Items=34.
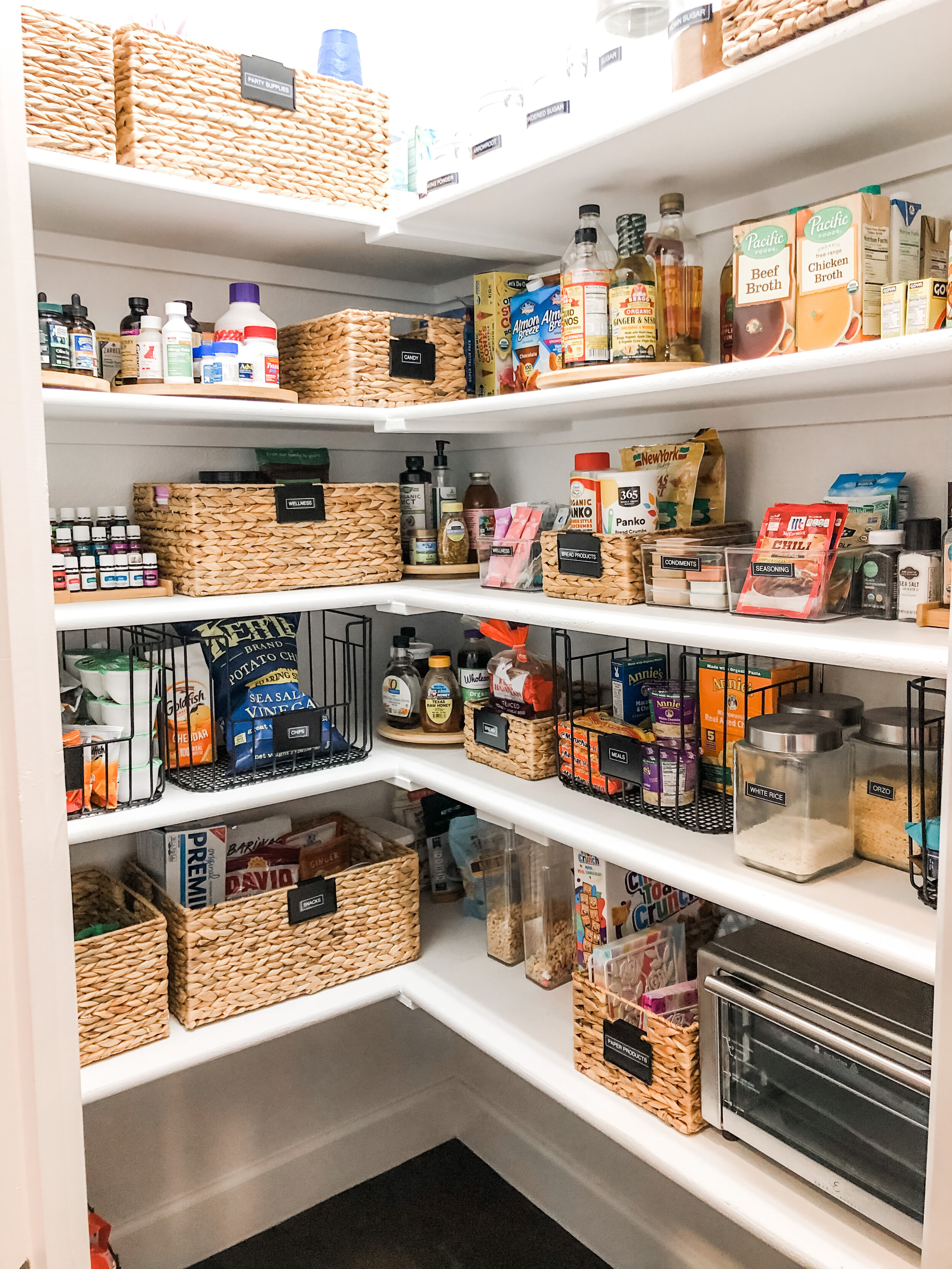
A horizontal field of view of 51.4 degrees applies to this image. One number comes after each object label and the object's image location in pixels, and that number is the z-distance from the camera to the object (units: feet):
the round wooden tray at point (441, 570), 6.88
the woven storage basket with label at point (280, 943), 5.81
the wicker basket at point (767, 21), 3.50
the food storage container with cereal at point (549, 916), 6.22
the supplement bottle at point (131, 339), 5.51
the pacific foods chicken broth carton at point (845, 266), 3.94
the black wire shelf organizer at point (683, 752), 5.10
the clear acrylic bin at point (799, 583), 4.30
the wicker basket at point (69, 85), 4.84
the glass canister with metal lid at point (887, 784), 4.22
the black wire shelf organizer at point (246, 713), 6.18
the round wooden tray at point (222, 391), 5.46
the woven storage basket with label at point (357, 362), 6.18
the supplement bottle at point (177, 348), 5.49
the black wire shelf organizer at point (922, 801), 3.93
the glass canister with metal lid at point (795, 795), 4.24
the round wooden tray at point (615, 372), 4.77
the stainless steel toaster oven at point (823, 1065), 3.90
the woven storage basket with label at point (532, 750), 6.04
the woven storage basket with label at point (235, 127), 5.18
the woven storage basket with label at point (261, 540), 5.87
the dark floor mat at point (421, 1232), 6.96
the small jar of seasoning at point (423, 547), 6.94
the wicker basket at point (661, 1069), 4.65
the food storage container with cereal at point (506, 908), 6.47
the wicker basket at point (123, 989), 5.38
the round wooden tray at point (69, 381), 5.02
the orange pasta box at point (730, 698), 5.09
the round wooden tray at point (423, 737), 6.93
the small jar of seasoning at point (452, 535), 6.94
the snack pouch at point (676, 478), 5.39
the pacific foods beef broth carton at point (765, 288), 4.19
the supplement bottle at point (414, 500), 7.02
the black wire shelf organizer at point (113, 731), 5.41
